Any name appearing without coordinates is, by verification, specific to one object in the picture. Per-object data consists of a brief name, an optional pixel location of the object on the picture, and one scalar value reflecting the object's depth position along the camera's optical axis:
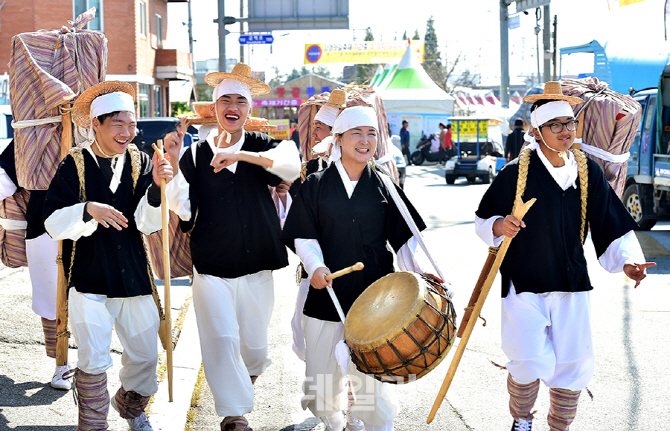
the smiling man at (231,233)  4.88
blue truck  12.91
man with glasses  4.54
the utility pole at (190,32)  44.97
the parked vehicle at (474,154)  24.42
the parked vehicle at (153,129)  20.78
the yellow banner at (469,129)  28.86
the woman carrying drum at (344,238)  4.63
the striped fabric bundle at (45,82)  5.55
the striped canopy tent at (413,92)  37.03
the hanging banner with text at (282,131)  30.34
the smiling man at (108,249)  4.55
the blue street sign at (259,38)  34.59
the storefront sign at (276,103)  59.89
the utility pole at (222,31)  28.34
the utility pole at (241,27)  32.29
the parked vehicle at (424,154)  36.09
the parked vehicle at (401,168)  21.71
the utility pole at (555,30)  21.33
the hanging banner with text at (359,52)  68.00
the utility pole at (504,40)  29.09
